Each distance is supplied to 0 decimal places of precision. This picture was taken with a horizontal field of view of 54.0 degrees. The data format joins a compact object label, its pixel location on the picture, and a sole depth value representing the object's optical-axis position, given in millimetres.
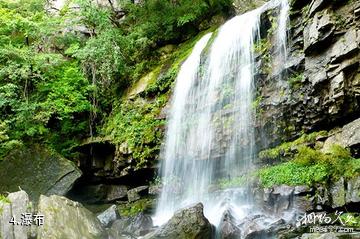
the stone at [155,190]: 11330
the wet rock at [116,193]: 13064
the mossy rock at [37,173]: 11766
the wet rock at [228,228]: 7023
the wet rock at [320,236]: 5277
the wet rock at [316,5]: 8656
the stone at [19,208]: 6754
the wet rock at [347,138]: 7297
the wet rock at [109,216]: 9870
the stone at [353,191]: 6343
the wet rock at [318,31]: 8367
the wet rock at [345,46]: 7867
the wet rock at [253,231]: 6777
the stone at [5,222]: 6703
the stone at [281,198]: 7457
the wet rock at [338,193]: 6602
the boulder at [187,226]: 6941
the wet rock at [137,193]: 11859
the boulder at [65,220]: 6840
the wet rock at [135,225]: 9055
